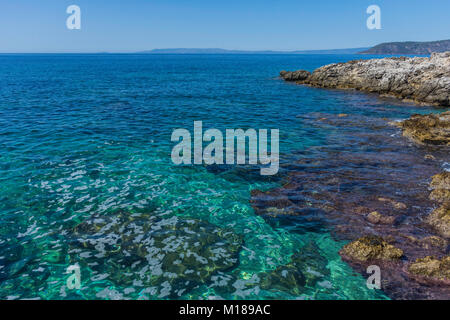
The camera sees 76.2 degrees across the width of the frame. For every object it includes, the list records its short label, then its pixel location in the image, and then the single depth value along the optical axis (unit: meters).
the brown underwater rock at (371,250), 10.53
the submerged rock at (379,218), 12.75
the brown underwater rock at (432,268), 9.49
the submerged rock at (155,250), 9.87
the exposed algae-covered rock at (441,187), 14.45
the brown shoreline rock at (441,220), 11.92
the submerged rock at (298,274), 9.54
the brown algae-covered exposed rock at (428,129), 23.52
